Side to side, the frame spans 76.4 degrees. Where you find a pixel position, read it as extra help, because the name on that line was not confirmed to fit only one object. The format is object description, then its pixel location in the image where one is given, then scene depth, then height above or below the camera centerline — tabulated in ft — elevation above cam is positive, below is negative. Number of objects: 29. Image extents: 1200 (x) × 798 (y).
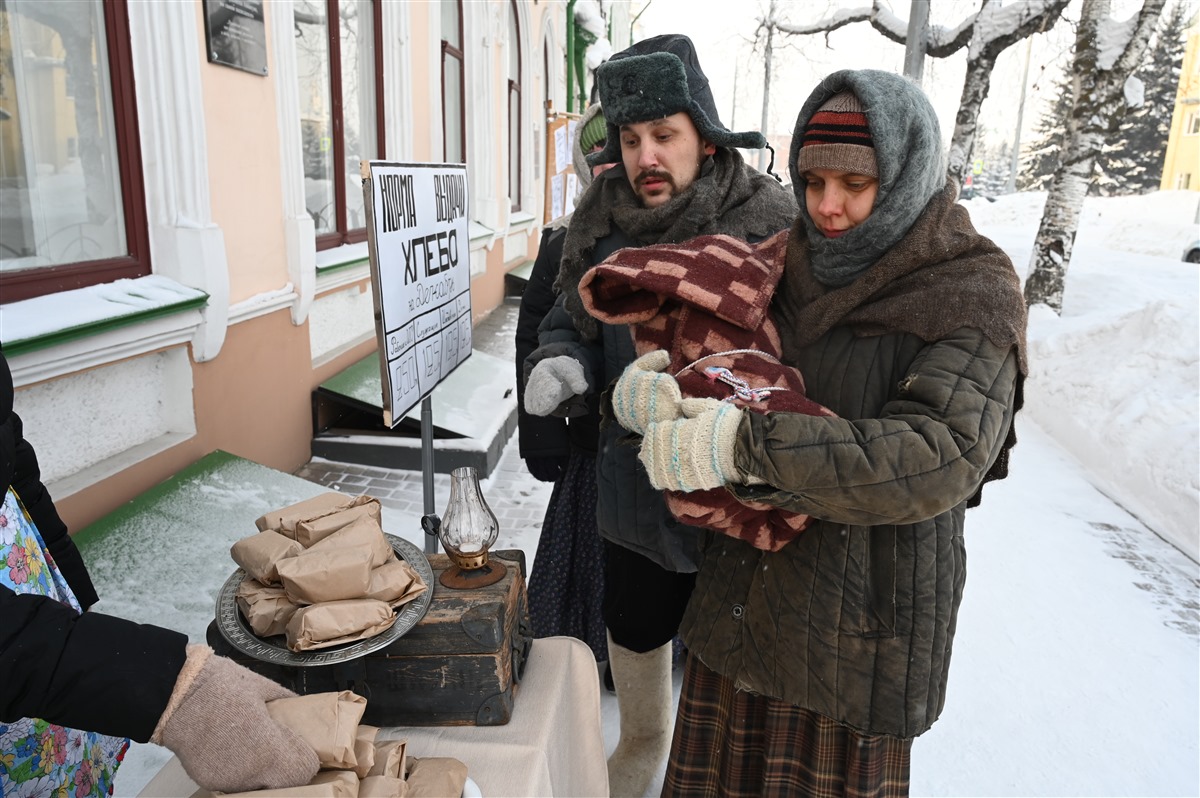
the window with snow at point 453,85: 24.39 +3.97
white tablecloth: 4.25 -3.09
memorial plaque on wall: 10.46 +2.35
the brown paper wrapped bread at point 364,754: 3.67 -2.61
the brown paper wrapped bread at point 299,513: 4.91 -1.99
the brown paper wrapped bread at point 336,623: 4.16 -2.26
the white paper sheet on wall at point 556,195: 27.71 +0.50
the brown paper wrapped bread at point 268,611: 4.36 -2.28
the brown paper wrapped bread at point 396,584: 4.51 -2.21
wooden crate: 4.58 -2.75
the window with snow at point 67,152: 8.58 +0.55
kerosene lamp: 5.12 -2.18
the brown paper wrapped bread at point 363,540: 4.58 -1.98
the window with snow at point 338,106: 15.80 +2.14
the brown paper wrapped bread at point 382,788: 3.54 -2.65
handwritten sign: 7.02 -0.68
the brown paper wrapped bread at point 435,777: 3.71 -2.77
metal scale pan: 4.17 -2.40
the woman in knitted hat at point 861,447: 3.77 -1.12
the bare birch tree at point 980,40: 29.01 +7.05
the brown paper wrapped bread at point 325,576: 4.31 -2.06
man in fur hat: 5.82 -0.24
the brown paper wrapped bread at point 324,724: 3.54 -2.38
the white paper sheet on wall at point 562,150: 27.55 +2.12
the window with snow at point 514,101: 33.42 +4.73
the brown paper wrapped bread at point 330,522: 4.79 -1.99
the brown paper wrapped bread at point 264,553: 4.55 -2.05
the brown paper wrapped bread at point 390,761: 3.78 -2.71
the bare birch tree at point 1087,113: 24.86 +3.53
